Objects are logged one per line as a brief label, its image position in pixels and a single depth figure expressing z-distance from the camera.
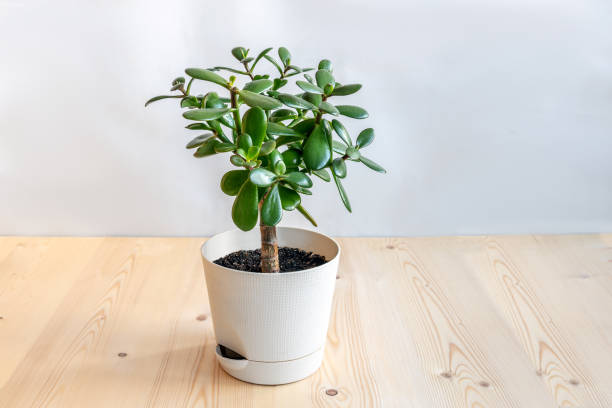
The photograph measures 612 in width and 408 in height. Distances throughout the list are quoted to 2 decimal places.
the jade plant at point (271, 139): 1.08
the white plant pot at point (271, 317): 1.21
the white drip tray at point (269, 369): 1.28
